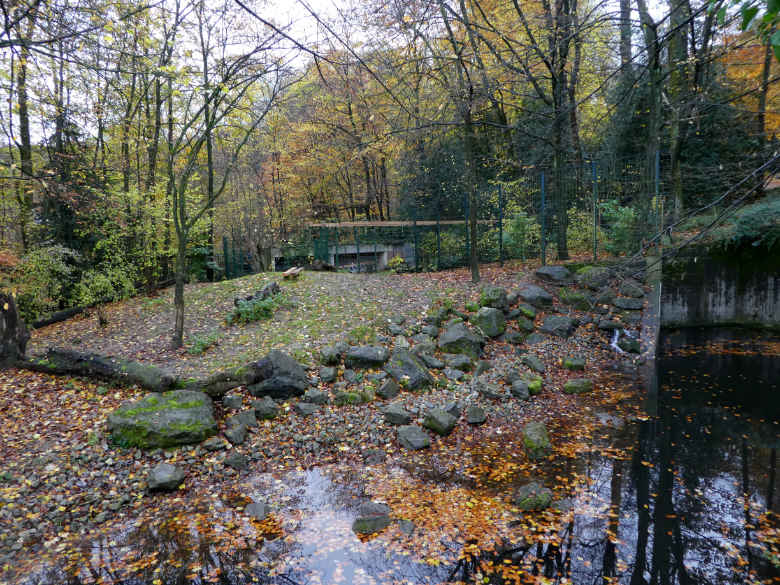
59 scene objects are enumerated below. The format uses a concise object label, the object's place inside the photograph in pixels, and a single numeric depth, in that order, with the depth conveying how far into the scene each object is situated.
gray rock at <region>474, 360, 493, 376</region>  6.93
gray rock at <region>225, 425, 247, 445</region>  5.20
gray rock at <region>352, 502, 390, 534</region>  3.90
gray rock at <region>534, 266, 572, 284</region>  9.84
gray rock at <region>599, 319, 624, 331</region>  8.62
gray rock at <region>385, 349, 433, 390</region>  6.45
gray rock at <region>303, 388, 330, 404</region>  5.94
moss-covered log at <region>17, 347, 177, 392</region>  5.97
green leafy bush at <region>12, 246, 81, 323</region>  8.82
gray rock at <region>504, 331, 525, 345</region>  8.03
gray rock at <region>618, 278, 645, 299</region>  9.19
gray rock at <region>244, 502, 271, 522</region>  4.10
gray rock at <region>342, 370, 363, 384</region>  6.46
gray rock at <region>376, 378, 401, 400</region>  6.21
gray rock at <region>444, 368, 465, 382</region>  6.76
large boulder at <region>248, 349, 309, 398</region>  5.95
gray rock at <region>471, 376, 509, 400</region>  6.29
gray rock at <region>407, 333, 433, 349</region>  7.63
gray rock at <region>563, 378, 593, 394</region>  6.59
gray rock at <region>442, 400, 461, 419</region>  5.75
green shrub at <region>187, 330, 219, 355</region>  7.05
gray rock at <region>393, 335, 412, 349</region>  7.32
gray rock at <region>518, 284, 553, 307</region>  9.01
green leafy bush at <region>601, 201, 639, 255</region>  9.86
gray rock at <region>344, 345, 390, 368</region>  6.76
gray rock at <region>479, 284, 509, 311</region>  8.62
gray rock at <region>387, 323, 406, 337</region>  7.79
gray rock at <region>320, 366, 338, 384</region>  6.36
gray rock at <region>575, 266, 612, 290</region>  9.48
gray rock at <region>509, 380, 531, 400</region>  6.35
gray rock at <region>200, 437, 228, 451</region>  5.06
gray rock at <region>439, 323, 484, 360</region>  7.41
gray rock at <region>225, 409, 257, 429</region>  5.44
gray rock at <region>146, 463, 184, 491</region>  4.43
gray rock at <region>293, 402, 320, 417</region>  5.73
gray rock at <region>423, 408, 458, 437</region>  5.45
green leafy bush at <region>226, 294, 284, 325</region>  8.16
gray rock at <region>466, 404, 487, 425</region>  5.71
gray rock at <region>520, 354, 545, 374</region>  7.14
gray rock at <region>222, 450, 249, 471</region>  4.87
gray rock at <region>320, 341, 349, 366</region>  6.71
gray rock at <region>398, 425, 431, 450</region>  5.21
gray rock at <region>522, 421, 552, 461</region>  4.95
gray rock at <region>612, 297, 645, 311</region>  9.12
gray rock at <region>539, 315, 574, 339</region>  8.32
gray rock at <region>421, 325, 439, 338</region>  7.84
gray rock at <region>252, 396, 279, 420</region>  5.65
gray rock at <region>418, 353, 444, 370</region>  6.96
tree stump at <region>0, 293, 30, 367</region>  6.67
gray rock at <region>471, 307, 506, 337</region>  8.08
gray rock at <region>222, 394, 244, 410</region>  5.72
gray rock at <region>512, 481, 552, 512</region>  4.00
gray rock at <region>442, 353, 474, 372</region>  6.99
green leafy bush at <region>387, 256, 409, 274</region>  12.67
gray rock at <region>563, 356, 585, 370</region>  7.36
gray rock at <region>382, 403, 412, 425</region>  5.63
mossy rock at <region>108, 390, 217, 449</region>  4.96
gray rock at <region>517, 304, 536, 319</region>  8.62
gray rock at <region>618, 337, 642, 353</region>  8.04
